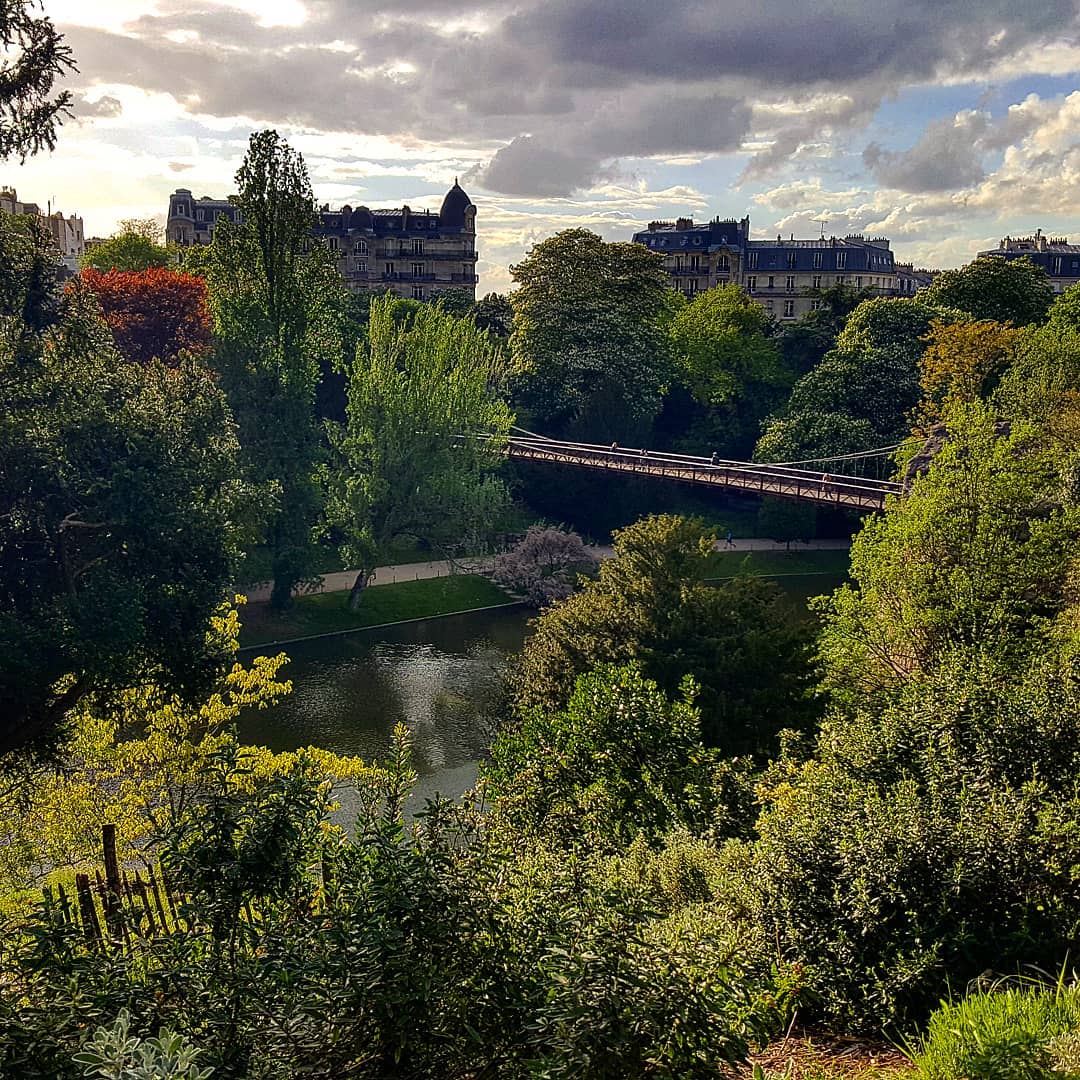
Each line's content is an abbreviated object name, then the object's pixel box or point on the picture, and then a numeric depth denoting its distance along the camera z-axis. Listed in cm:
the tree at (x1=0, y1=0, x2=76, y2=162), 1521
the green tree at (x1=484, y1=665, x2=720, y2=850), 1373
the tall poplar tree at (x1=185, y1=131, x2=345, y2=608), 3600
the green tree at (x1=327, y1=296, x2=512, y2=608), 3797
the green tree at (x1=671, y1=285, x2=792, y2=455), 5775
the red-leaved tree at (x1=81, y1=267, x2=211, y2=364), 4688
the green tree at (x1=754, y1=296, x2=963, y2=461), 5084
